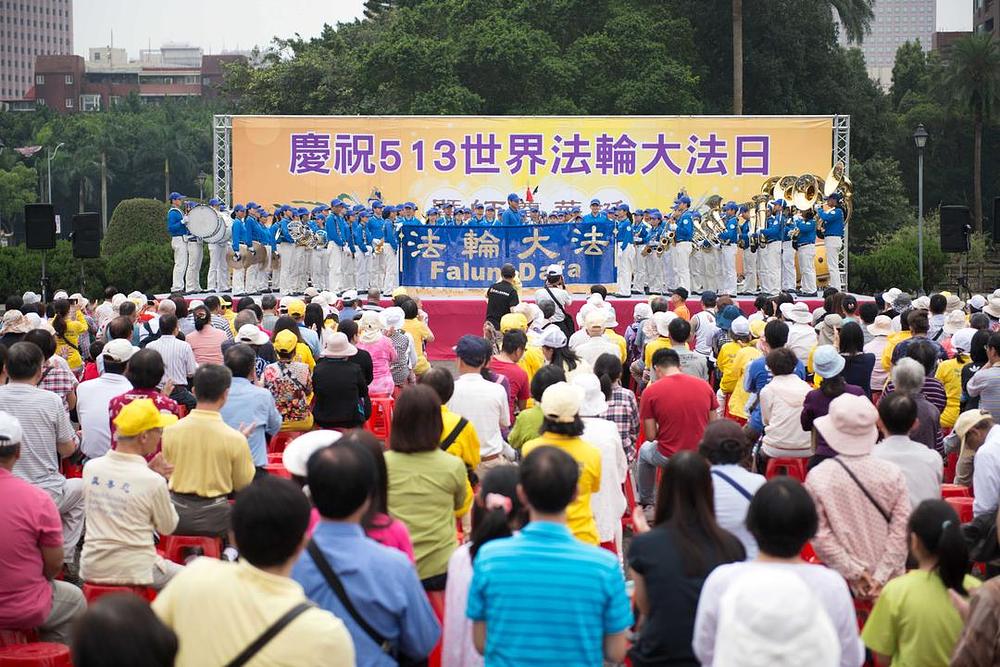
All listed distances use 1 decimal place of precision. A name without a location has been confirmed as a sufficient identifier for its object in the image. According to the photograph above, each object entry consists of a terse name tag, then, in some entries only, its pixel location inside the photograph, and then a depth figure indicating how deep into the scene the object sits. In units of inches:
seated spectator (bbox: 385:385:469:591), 197.6
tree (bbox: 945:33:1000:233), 1934.1
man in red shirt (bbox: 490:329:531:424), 323.0
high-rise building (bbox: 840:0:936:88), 5347.0
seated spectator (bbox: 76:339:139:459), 291.1
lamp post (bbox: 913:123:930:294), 1121.4
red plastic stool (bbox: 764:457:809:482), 307.3
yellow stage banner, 910.4
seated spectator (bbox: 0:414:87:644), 200.2
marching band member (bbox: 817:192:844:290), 773.9
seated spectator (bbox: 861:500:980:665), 165.8
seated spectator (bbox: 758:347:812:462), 301.9
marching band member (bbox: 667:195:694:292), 769.6
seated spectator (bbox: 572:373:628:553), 235.6
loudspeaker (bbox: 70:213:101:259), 751.1
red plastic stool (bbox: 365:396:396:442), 379.2
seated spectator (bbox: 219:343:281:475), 282.5
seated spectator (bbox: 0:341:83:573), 251.9
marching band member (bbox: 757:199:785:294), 768.3
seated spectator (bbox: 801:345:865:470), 282.8
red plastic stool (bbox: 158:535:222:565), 256.1
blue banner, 721.0
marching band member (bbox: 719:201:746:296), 775.1
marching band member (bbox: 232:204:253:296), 772.0
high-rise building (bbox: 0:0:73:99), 6284.5
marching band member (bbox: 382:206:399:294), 779.4
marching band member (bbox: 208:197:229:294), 807.7
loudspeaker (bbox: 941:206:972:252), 778.8
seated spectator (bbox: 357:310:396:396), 386.9
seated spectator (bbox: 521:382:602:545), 211.0
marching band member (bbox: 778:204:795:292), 769.6
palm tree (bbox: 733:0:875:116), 1480.1
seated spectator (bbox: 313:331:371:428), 329.4
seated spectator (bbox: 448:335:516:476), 270.2
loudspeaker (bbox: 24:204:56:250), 751.7
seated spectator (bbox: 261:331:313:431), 339.6
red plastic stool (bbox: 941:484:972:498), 274.8
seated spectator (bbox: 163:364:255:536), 241.8
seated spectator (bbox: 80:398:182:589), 214.5
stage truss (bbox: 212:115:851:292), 891.4
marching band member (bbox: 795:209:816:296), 764.6
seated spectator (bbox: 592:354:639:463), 289.6
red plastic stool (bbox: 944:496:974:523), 259.8
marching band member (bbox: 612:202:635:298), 735.7
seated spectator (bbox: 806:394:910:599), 202.7
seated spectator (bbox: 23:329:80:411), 325.4
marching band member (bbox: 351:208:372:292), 778.8
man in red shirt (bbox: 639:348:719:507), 288.7
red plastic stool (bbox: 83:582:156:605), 219.5
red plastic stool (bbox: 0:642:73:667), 200.1
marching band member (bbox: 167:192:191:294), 768.3
